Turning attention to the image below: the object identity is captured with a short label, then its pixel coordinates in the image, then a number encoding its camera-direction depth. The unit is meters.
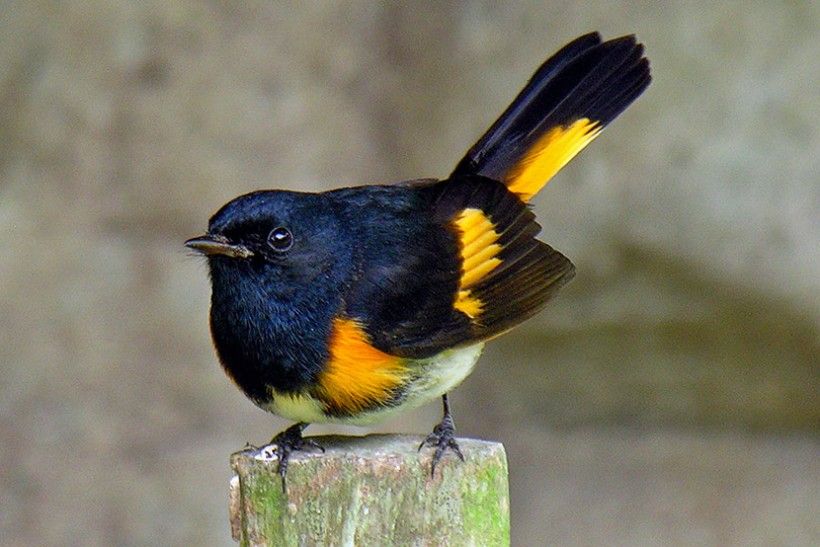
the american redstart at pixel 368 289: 6.04
